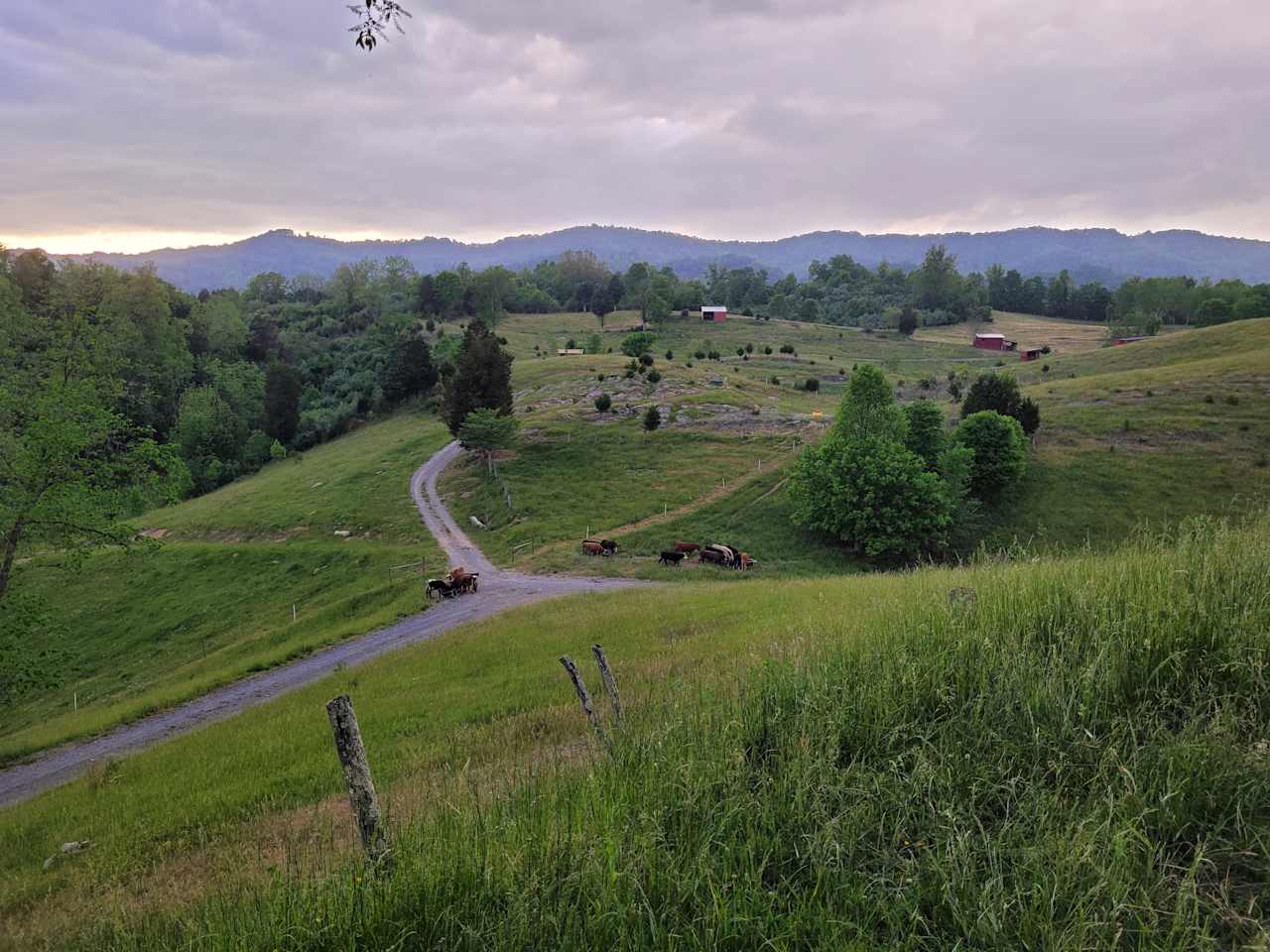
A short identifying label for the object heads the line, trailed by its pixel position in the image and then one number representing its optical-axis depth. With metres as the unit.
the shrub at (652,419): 58.19
